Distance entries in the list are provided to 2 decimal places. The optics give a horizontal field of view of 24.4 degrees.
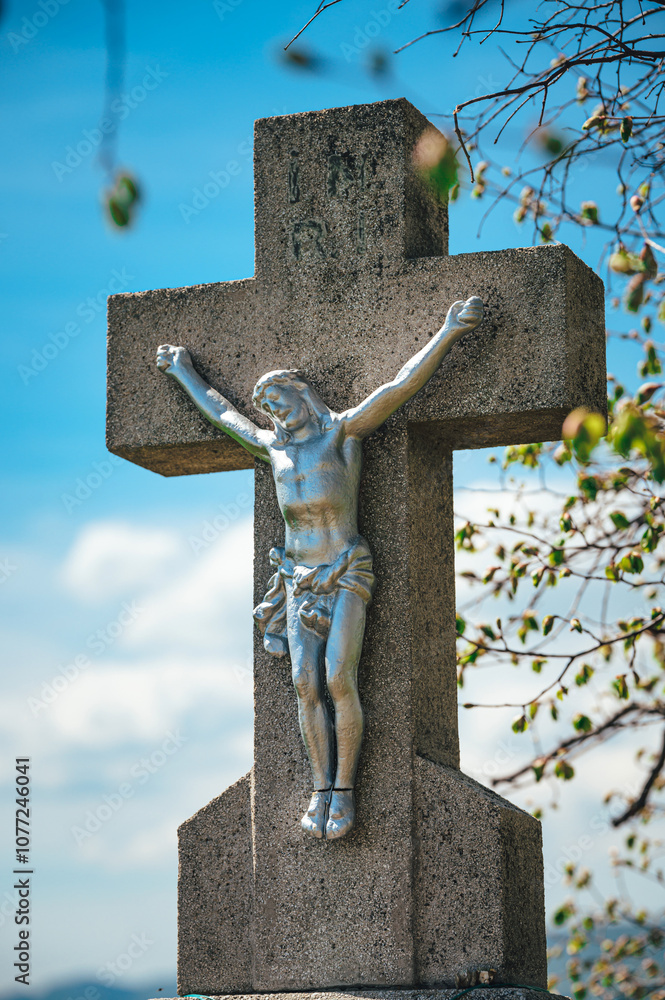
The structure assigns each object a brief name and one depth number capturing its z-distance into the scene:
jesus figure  5.85
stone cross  5.72
